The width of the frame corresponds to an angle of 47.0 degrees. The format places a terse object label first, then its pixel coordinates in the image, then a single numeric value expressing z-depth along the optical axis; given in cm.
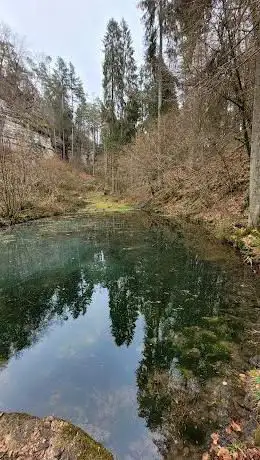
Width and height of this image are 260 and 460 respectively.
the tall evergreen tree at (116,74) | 2370
